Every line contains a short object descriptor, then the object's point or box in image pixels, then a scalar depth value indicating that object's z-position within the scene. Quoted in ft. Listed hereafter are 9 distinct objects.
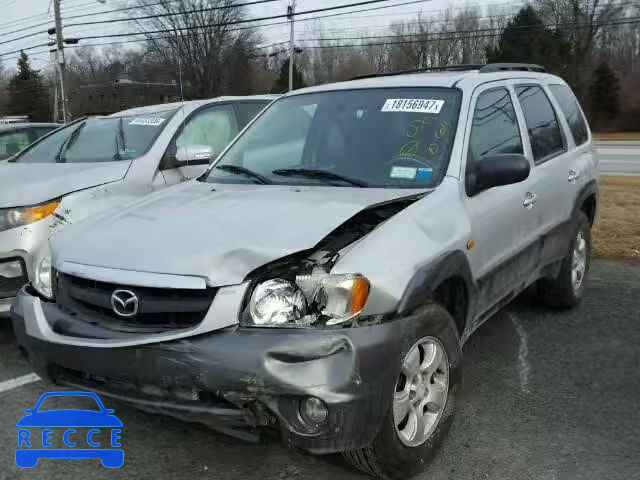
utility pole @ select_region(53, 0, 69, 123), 99.16
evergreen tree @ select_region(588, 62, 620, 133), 135.03
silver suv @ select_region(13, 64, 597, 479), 8.01
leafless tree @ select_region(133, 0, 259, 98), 126.06
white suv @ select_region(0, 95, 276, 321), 14.98
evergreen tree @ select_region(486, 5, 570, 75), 150.82
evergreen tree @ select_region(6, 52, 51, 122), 199.52
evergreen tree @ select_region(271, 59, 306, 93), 167.94
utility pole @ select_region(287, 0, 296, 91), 118.49
